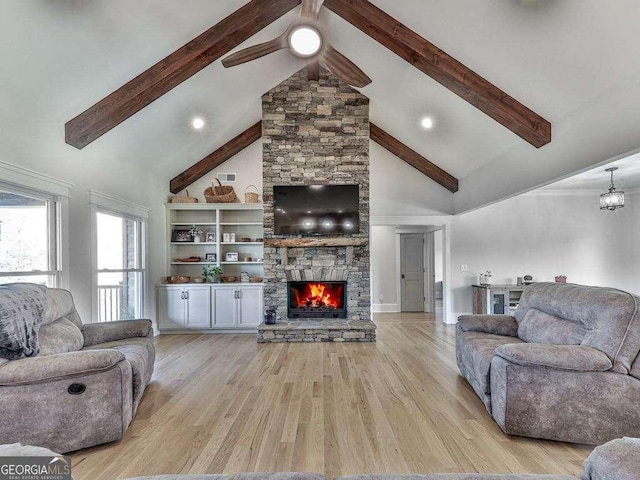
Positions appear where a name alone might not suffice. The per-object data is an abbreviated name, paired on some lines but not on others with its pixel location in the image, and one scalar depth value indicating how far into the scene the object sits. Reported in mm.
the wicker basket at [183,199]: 6109
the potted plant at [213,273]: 5938
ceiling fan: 2688
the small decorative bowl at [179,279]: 5902
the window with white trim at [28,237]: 2988
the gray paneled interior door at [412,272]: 7828
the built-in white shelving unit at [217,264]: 5723
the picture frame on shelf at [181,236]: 6211
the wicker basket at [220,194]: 5965
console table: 6031
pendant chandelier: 4523
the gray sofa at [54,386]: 2066
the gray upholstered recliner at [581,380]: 2203
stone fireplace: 5449
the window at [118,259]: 4277
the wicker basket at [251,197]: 6058
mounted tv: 5359
